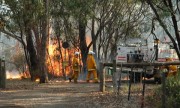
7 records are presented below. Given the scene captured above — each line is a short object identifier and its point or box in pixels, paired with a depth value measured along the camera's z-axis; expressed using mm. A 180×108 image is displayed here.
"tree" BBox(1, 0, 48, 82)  21536
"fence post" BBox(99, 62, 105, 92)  16281
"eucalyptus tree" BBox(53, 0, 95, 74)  25234
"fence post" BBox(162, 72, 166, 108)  9253
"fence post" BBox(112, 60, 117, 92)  15878
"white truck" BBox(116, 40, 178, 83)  23703
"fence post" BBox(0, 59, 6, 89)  18969
